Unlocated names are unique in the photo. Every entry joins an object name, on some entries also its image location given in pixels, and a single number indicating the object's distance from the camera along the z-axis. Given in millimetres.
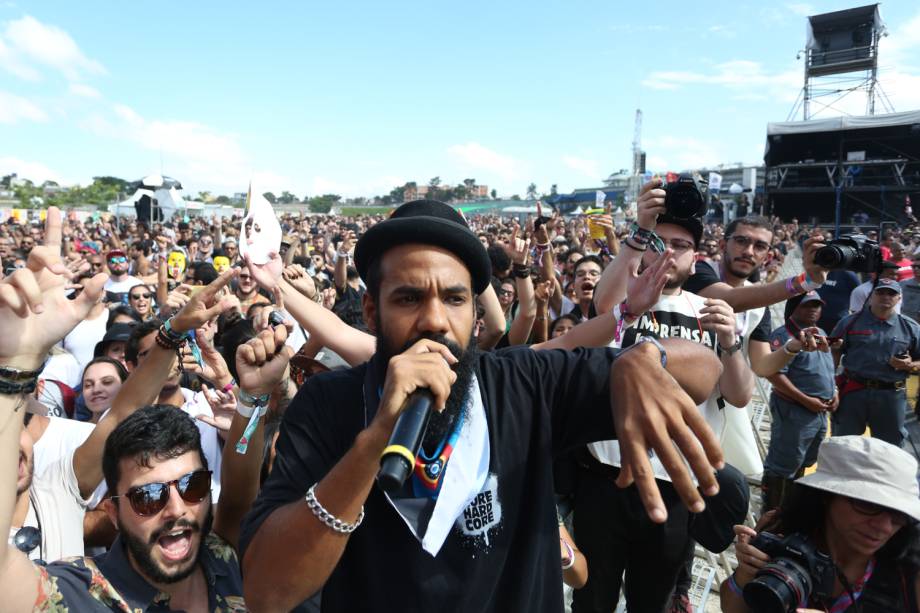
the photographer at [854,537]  2039
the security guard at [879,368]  5321
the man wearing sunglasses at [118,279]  6953
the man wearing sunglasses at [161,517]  1646
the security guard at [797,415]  4574
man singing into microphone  1114
